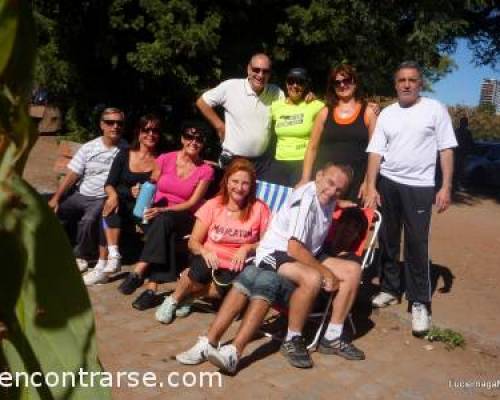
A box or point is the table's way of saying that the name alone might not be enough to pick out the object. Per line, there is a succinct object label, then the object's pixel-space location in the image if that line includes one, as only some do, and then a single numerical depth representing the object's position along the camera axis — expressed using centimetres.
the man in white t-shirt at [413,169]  471
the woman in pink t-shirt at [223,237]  475
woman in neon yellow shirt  511
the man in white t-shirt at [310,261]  430
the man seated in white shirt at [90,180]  582
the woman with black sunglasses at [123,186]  567
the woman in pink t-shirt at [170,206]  532
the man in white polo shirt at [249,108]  521
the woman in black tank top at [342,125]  492
